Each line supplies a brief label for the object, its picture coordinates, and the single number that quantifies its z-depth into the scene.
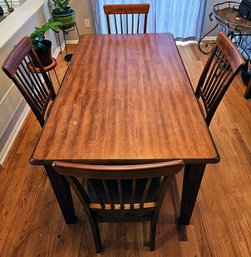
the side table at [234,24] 2.58
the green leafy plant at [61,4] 2.88
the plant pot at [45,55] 2.17
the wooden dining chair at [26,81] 1.37
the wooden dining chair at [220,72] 1.35
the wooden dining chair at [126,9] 2.15
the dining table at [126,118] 1.07
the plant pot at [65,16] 2.91
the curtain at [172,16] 3.25
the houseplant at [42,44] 2.13
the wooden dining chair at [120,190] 0.84
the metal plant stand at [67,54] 3.40
